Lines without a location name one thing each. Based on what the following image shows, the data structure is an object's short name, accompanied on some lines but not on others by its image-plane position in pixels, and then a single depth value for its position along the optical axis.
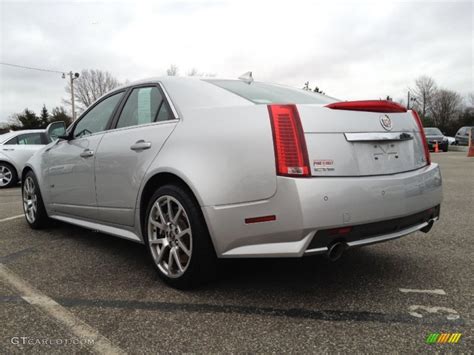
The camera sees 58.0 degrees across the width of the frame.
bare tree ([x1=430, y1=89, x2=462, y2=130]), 63.88
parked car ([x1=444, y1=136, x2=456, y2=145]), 30.06
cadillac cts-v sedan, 2.35
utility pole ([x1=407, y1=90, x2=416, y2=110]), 68.38
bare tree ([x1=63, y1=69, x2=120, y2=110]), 55.00
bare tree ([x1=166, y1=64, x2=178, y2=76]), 45.76
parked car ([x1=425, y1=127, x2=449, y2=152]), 24.11
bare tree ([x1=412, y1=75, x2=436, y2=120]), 68.81
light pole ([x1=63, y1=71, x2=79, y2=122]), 40.95
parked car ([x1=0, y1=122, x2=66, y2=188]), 10.83
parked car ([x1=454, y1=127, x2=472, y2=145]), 28.24
